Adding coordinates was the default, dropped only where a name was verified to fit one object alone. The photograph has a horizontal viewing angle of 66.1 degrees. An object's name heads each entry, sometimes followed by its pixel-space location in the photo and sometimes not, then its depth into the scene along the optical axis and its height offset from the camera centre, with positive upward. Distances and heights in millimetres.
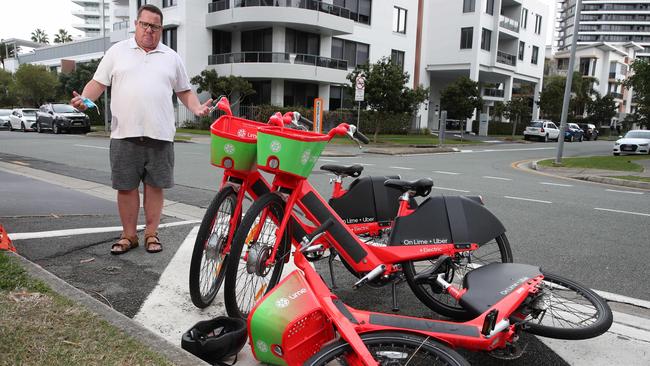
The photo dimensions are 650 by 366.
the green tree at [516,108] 43719 +1065
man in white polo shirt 4301 -26
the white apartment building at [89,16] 120188 +20416
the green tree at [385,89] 26969 +1363
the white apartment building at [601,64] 82438 +9878
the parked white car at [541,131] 41031 -829
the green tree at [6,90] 54656 +770
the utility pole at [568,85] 17322 +1270
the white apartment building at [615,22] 130750 +27022
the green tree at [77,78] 42625 +1976
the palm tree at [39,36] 113125 +13981
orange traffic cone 3946 -1153
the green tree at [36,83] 47094 +1492
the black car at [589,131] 50344 -823
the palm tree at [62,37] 101812 +12737
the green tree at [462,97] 33750 +1362
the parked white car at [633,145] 25375 -1028
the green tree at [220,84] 30812 +1397
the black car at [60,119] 28516 -1126
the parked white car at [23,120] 31106 -1356
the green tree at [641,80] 23469 +2158
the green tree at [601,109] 65312 +1829
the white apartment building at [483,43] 42375 +6704
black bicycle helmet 2691 -1275
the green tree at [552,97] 47906 +2291
